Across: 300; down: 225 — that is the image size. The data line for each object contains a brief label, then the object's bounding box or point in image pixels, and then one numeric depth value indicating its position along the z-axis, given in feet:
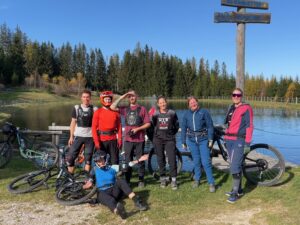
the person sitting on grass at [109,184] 14.12
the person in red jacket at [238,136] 15.12
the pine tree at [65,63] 301.26
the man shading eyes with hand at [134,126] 17.09
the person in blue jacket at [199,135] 16.66
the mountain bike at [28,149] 22.12
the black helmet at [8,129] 23.40
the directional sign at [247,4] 19.84
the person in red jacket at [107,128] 16.32
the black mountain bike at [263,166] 16.87
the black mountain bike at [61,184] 15.13
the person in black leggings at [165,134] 17.03
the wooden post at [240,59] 20.89
